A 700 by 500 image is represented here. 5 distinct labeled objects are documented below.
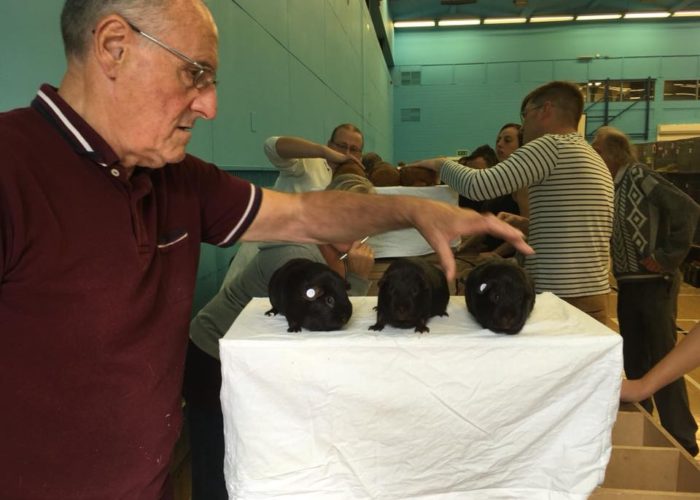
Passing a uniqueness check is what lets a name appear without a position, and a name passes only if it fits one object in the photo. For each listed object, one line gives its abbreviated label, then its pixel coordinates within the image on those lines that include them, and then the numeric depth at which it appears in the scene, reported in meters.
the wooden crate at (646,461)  1.26
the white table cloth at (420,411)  1.05
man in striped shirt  1.97
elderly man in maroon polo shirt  0.78
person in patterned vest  2.66
